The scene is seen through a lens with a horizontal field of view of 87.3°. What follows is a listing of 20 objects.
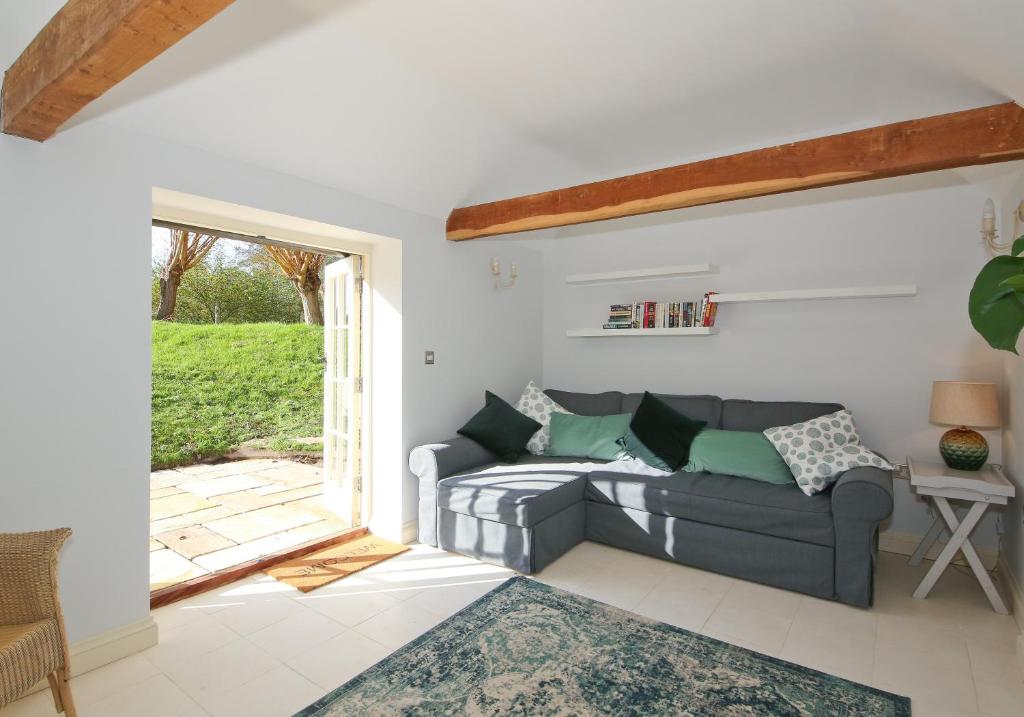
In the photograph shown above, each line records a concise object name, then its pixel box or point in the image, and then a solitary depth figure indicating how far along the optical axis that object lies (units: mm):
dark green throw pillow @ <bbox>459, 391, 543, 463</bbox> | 3943
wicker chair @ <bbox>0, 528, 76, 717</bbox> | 1743
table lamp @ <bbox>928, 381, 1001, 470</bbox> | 2834
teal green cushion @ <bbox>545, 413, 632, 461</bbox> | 3971
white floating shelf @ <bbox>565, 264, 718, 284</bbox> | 4133
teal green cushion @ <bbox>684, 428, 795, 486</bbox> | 3260
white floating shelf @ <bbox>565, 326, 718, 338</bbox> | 4059
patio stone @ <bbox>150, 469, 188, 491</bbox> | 5137
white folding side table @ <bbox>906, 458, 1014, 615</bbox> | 2656
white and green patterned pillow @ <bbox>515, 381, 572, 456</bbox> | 4168
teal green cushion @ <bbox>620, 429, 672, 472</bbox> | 3557
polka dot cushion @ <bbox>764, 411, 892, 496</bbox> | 2986
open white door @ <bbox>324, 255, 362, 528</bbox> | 3865
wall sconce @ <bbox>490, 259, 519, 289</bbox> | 4441
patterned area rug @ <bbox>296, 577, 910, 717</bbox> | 1997
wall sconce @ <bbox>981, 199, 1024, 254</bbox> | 2746
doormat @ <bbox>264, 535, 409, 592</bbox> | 3088
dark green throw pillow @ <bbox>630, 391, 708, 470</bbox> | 3592
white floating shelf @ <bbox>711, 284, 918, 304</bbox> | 3408
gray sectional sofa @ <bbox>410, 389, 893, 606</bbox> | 2762
